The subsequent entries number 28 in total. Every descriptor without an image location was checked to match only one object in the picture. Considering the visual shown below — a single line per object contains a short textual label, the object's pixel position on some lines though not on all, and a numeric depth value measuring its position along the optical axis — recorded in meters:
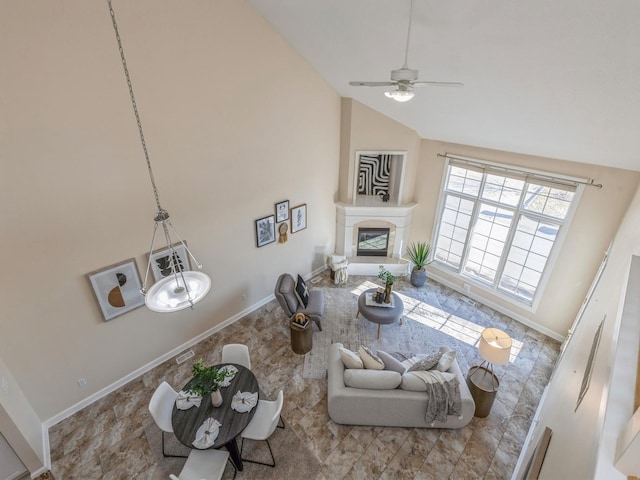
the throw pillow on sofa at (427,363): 4.34
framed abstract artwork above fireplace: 7.20
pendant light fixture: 2.61
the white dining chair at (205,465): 3.51
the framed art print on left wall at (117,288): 4.22
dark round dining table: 3.50
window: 5.58
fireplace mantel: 7.21
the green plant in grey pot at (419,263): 7.06
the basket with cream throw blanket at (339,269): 7.19
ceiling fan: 2.73
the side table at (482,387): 4.30
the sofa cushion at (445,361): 4.27
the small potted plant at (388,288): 5.83
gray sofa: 4.04
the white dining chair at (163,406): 3.72
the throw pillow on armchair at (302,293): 5.96
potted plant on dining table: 3.64
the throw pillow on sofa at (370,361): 4.32
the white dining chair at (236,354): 4.55
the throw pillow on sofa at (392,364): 4.41
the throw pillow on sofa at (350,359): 4.35
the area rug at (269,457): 3.86
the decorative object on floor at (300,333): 5.25
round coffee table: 5.70
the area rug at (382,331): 5.57
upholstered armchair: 5.64
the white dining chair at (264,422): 3.74
